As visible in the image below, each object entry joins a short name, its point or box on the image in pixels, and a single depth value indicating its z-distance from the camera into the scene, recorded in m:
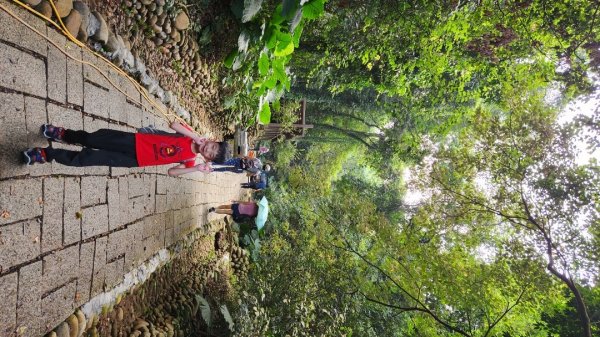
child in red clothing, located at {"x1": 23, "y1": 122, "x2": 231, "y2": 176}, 3.24
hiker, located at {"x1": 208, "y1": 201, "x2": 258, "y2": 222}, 8.96
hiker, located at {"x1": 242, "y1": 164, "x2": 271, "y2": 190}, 8.90
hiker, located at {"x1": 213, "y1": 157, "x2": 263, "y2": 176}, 6.04
